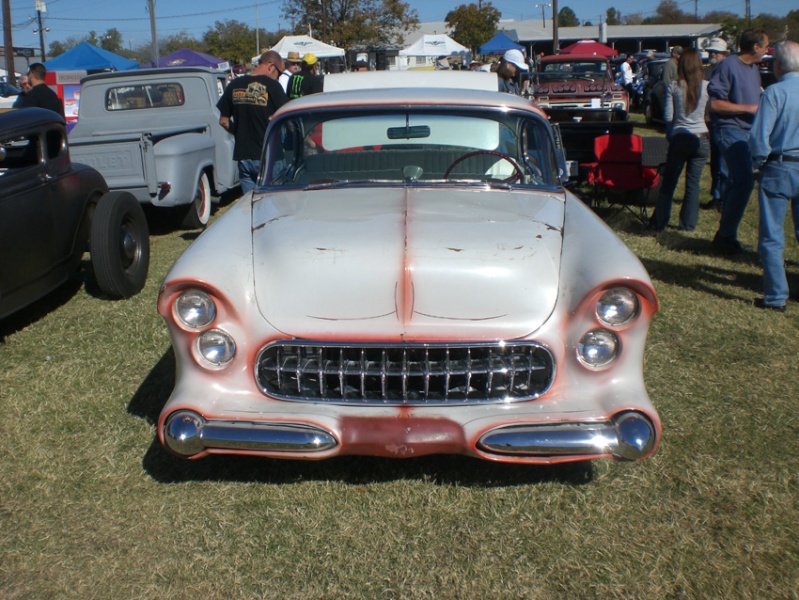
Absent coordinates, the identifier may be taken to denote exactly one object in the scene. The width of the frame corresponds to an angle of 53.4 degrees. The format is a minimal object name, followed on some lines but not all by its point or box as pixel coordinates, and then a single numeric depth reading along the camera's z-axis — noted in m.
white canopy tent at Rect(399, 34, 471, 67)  32.94
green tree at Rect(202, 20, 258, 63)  56.41
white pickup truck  8.26
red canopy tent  29.60
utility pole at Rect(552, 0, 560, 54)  39.54
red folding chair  8.14
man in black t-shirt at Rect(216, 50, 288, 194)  7.52
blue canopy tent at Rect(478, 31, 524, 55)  32.91
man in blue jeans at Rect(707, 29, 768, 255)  6.43
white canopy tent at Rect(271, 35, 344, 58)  29.58
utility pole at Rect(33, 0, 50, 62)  51.43
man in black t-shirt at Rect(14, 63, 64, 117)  9.54
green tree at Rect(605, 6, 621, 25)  104.09
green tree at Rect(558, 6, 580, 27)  115.06
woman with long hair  7.31
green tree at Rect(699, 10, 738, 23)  89.44
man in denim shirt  5.18
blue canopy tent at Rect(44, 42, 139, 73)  22.33
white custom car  2.87
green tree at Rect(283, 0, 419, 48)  43.59
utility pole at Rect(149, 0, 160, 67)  28.61
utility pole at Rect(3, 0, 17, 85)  26.75
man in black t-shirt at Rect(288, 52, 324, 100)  10.12
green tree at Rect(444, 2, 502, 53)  51.33
